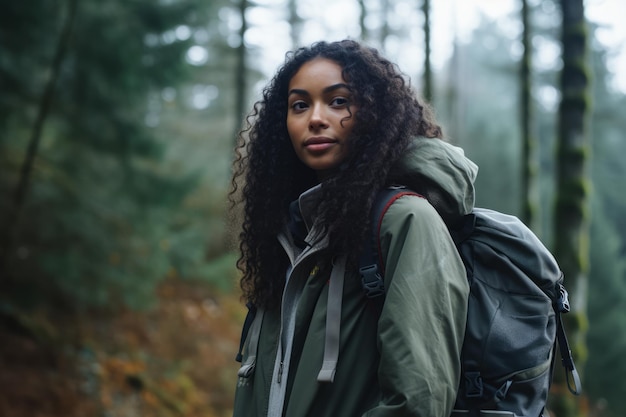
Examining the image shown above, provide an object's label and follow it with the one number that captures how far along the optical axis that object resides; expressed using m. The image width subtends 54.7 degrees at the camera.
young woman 1.96
